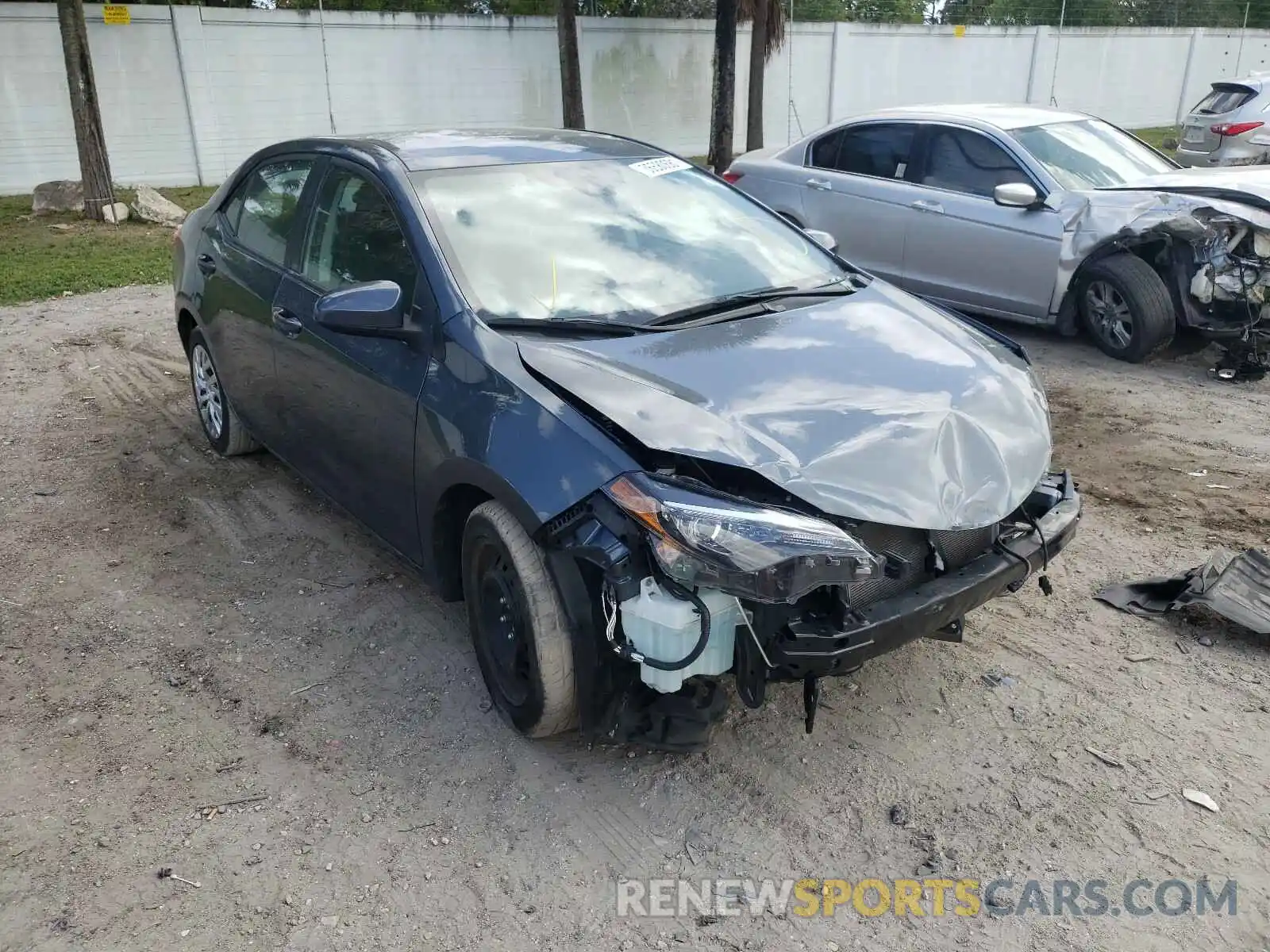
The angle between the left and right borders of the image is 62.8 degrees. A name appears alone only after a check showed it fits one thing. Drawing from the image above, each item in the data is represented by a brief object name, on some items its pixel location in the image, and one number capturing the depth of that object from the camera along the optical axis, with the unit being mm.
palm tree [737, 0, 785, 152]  18188
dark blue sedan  2713
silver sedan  6879
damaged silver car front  6434
